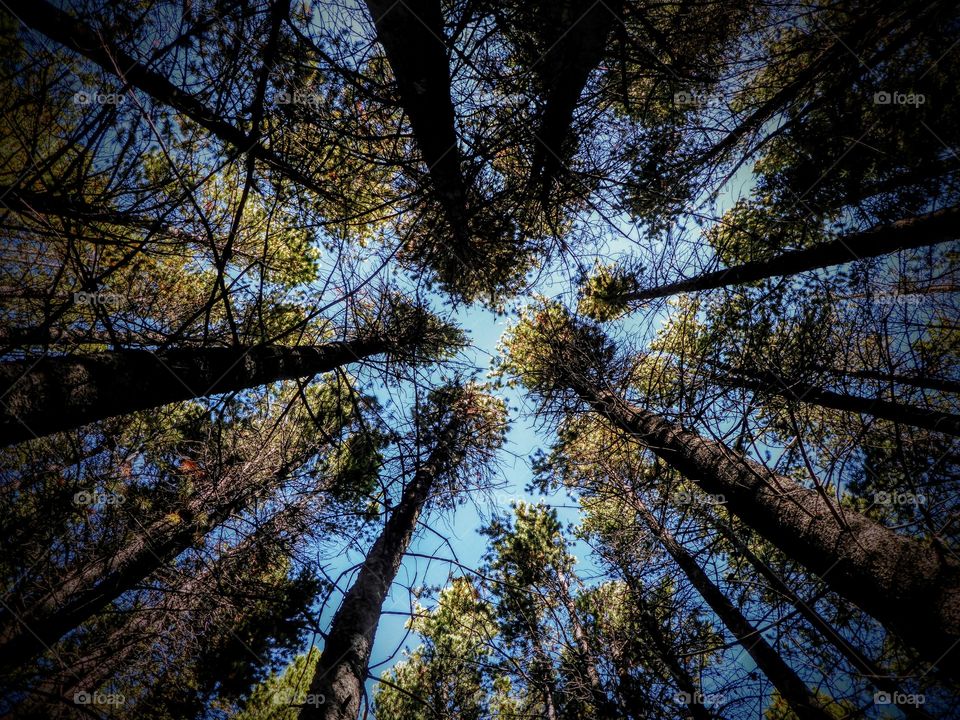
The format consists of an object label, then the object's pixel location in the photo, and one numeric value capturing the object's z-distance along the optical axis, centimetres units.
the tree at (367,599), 277
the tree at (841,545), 179
